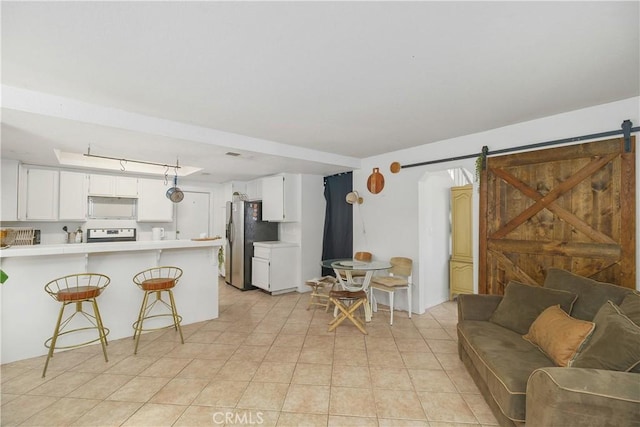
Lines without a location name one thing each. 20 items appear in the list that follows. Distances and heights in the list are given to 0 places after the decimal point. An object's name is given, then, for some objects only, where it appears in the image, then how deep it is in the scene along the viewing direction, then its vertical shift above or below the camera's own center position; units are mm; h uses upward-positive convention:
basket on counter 4458 -309
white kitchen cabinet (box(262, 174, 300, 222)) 5449 +393
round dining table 3664 -621
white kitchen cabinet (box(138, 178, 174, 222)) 5590 +306
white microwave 5160 +179
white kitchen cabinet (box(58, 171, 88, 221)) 4828 +356
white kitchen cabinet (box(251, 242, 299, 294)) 5312 -900
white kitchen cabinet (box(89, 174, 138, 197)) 5105 +578
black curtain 5328 -14
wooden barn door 2584 +64
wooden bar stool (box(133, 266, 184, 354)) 3150 -780
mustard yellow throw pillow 1838 -782
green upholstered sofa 1389 -870
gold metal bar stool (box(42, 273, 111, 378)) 2646 -772
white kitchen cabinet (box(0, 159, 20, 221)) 4230 +387
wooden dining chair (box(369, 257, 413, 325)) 3957 -858
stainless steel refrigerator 5699 -347
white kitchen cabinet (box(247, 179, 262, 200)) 6135 +637
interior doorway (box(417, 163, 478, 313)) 4289 -223
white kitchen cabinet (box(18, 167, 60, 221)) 4492 +353
